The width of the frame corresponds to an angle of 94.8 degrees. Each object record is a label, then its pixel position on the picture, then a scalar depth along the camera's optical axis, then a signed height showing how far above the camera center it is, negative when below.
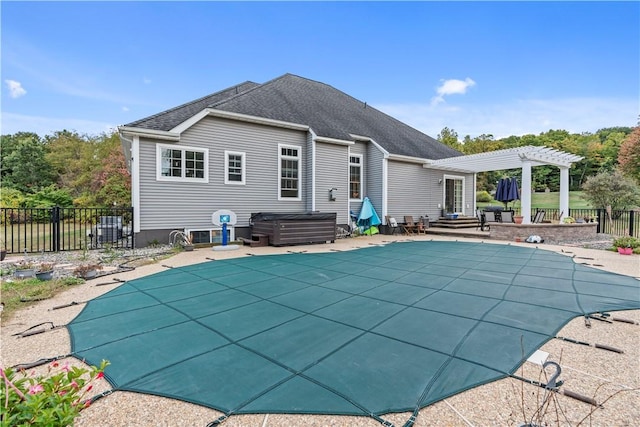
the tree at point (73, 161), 23.55 +4.17
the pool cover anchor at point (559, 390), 1.95 -1.28
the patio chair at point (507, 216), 12.41 -0.27
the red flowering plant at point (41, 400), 0.95 -0.66
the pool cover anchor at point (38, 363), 2.40 -1.28
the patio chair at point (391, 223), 12.98 -0.58
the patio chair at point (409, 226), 13.37 -0.74
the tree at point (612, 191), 16.30 +1.01
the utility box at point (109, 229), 9.23 -0.57
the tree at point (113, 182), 17.12 +1.78
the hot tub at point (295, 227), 9.33 -0.56
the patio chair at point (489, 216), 13.62 -0.31
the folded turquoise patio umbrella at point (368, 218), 12.59 -0.35
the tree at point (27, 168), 25.03 +3.74
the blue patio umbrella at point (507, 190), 13.30 +0.88
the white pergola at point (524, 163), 10.82 +2.03
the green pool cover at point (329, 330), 2.12 -1.27
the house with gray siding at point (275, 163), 8.76 +1.76
